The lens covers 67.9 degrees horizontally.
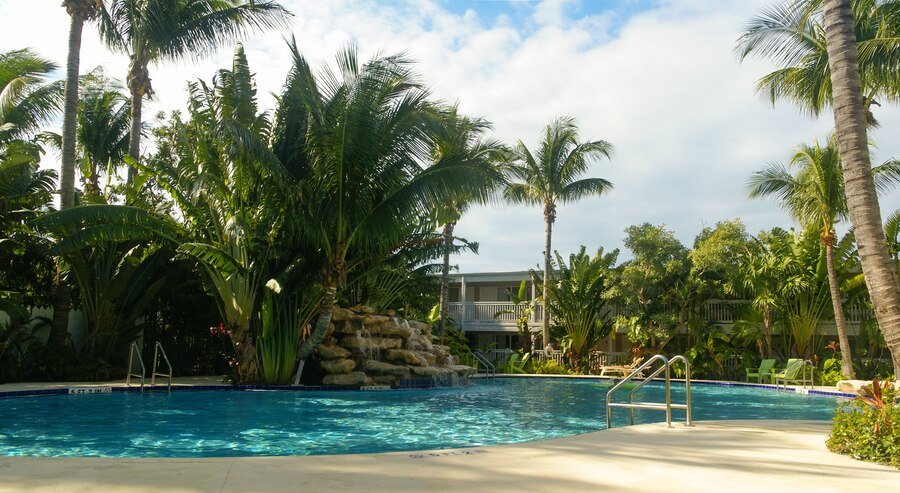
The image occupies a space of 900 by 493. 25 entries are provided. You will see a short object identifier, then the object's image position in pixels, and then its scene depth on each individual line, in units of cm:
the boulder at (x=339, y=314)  1670
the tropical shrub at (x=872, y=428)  561
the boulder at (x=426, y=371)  1684
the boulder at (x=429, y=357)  1776
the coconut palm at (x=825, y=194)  1847
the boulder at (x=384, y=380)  1617
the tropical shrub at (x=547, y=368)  2288
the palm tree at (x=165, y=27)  1556
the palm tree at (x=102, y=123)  2133
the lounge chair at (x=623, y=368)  2028
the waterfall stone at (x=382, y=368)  1628
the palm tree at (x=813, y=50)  1104
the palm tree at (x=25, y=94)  1592
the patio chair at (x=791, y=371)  1767
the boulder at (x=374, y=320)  1720
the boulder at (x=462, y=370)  1838
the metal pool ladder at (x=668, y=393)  774
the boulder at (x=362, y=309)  1795
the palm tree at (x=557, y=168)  2403
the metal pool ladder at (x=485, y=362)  2101
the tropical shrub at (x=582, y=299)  2347
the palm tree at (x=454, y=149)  1487
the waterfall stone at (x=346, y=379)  1552
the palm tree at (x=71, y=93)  1445
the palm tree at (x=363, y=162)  1402
